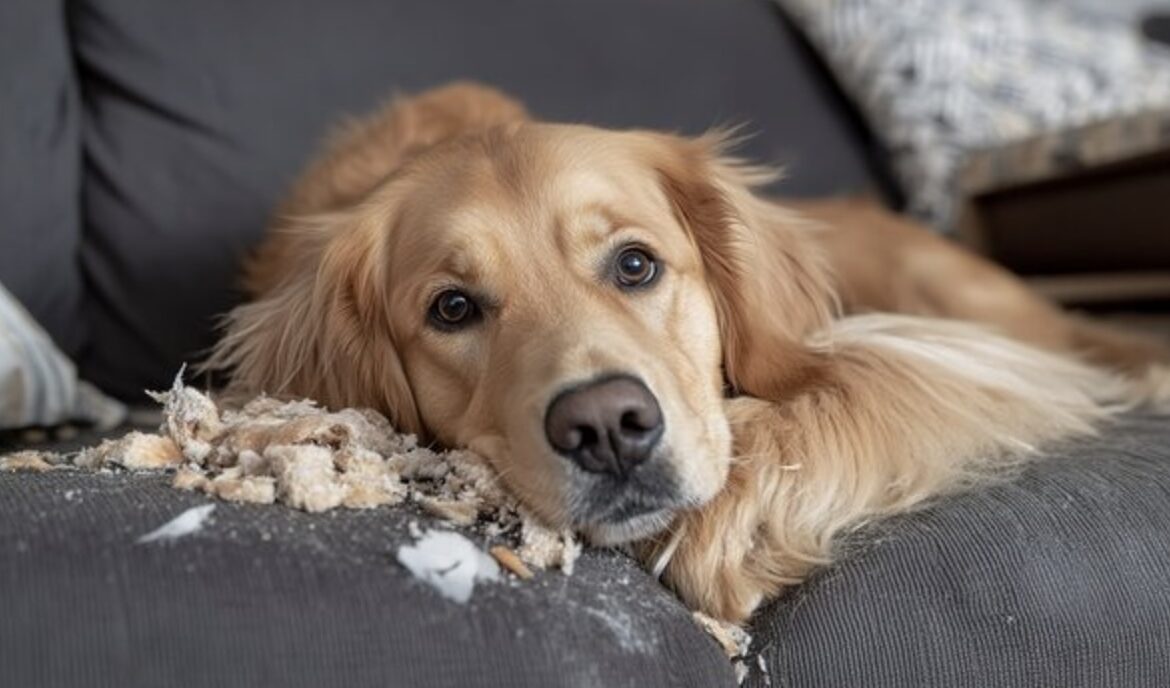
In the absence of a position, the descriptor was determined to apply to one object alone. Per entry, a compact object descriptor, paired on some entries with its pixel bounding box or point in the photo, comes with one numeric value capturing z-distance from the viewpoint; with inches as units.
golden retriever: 27.1
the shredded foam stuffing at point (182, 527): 23.9
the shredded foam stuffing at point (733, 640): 26.2
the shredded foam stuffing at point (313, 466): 25.6
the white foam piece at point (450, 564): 24.3
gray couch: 23.2
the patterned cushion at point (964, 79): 46.9
